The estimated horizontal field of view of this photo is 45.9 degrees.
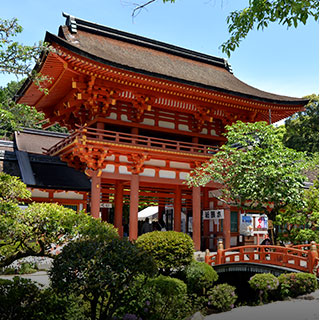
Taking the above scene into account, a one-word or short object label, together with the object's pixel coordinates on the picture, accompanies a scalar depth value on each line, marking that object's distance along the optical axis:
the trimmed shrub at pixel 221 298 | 13.55
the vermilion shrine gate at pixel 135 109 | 17.00
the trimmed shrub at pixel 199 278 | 13.69
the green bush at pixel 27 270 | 13.38
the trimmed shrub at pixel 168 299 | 10.00
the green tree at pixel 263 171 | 13.38
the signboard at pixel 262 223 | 19.48
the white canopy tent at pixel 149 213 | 32.38
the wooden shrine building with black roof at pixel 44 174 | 17.81
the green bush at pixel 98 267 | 7.44
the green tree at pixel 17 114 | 8.13
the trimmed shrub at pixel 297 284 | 11.59
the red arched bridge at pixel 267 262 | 12.05
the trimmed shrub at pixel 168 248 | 13.48
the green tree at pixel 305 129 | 37.53
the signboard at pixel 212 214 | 19.94
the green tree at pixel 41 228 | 7.39
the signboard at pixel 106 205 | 21.18
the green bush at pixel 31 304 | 7.33
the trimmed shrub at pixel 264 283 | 12.28
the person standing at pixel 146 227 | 21.52
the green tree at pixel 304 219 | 13.59
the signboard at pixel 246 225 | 19.94
